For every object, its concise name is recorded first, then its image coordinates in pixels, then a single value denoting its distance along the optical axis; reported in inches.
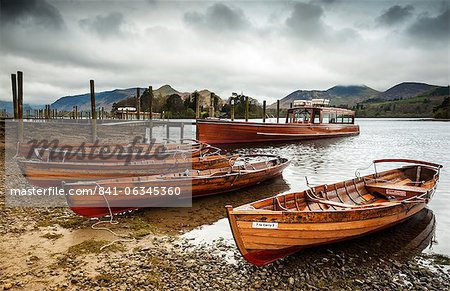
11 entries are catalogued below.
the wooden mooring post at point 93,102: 829.0
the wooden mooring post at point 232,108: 1393.1
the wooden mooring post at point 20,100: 719.1
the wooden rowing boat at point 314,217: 211.9
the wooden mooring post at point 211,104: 1378.8
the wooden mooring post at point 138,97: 1180.6
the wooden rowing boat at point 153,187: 292.8
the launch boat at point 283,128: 1084.5
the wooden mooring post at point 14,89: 803.9
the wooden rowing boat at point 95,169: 402.0
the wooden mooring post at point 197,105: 1119.2
